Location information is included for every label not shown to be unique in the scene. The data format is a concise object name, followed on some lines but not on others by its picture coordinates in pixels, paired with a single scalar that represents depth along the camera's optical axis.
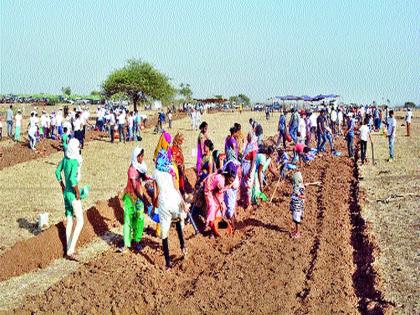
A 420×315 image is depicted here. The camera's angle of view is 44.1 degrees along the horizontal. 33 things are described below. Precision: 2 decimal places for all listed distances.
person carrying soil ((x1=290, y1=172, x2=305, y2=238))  9.35
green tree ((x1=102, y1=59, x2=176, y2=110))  47.91
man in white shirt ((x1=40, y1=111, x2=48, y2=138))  26.55
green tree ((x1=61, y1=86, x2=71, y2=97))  122.36
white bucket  10.55
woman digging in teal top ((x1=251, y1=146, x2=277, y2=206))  12.27
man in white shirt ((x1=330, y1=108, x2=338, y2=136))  28.23
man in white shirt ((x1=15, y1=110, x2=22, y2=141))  25.62
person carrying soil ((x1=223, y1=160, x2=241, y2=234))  10.13
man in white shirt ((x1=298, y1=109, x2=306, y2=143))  20.62
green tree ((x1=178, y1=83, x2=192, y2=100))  109.57
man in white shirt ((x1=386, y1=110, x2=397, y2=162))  18.27
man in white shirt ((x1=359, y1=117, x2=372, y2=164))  17.33
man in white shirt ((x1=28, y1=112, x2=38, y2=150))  22.35
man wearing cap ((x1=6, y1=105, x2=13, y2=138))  27.14
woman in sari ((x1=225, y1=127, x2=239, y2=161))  10.89
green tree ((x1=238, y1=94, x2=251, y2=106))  123.48
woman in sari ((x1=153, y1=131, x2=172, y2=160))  8.54
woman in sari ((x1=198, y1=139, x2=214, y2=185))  10.66
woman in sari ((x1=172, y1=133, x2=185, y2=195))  10.48
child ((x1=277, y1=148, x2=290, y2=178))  14.72
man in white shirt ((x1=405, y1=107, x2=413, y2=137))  29.35
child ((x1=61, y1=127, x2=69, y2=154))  19.22
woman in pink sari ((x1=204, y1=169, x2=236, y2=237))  9.88
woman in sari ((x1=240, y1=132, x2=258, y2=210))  11.52
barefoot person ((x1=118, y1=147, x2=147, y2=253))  8.67
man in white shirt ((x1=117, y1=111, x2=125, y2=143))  26.39
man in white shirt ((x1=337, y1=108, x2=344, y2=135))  30.58
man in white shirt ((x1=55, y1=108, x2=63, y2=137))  26.39
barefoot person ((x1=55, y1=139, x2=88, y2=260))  8.43
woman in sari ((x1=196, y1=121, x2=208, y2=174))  11.07
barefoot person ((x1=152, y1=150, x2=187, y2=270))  8.00
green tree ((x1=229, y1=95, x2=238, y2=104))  118.14
